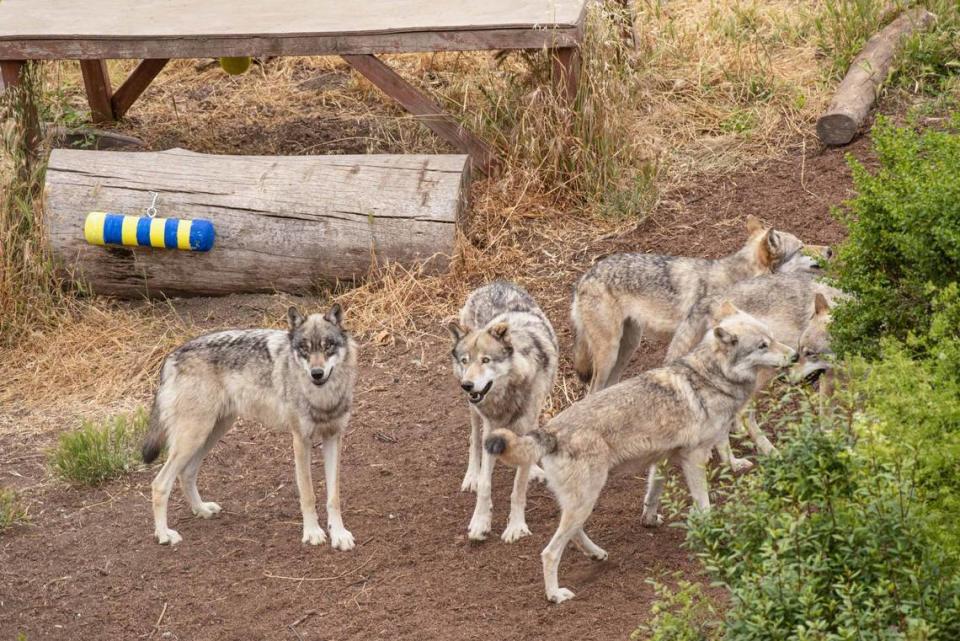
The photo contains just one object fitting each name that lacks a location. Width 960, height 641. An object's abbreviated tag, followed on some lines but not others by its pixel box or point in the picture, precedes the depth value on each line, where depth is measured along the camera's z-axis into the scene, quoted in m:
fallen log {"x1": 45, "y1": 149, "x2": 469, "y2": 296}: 18.41
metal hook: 18.70
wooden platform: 18.52
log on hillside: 20.25
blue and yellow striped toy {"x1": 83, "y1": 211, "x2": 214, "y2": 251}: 18.41
